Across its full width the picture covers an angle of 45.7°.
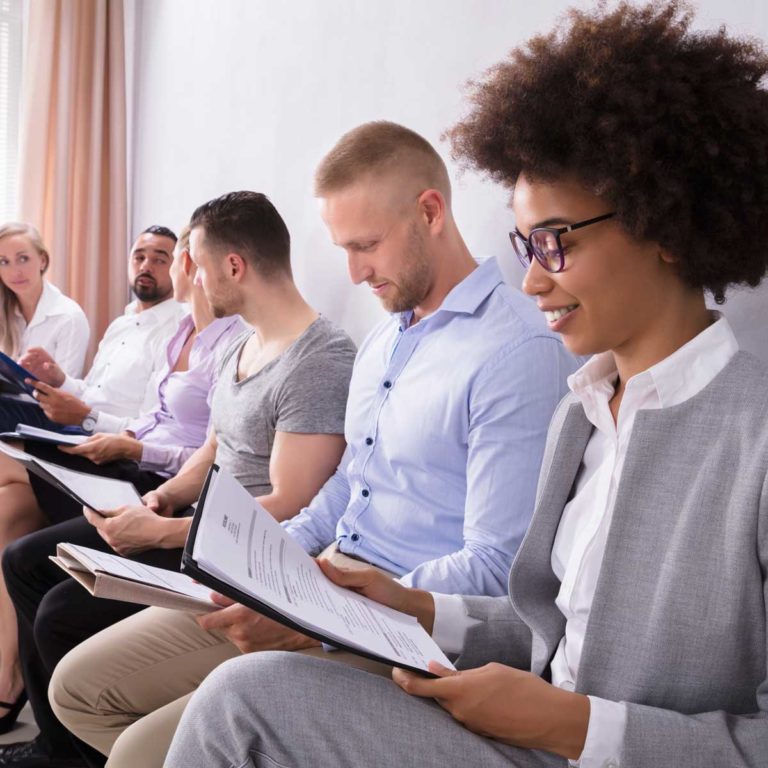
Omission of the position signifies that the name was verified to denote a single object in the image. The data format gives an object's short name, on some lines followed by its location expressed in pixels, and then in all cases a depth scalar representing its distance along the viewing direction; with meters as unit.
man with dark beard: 3.19
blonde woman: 3.71
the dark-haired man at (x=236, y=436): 1.92
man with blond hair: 1.42
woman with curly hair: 0.92
